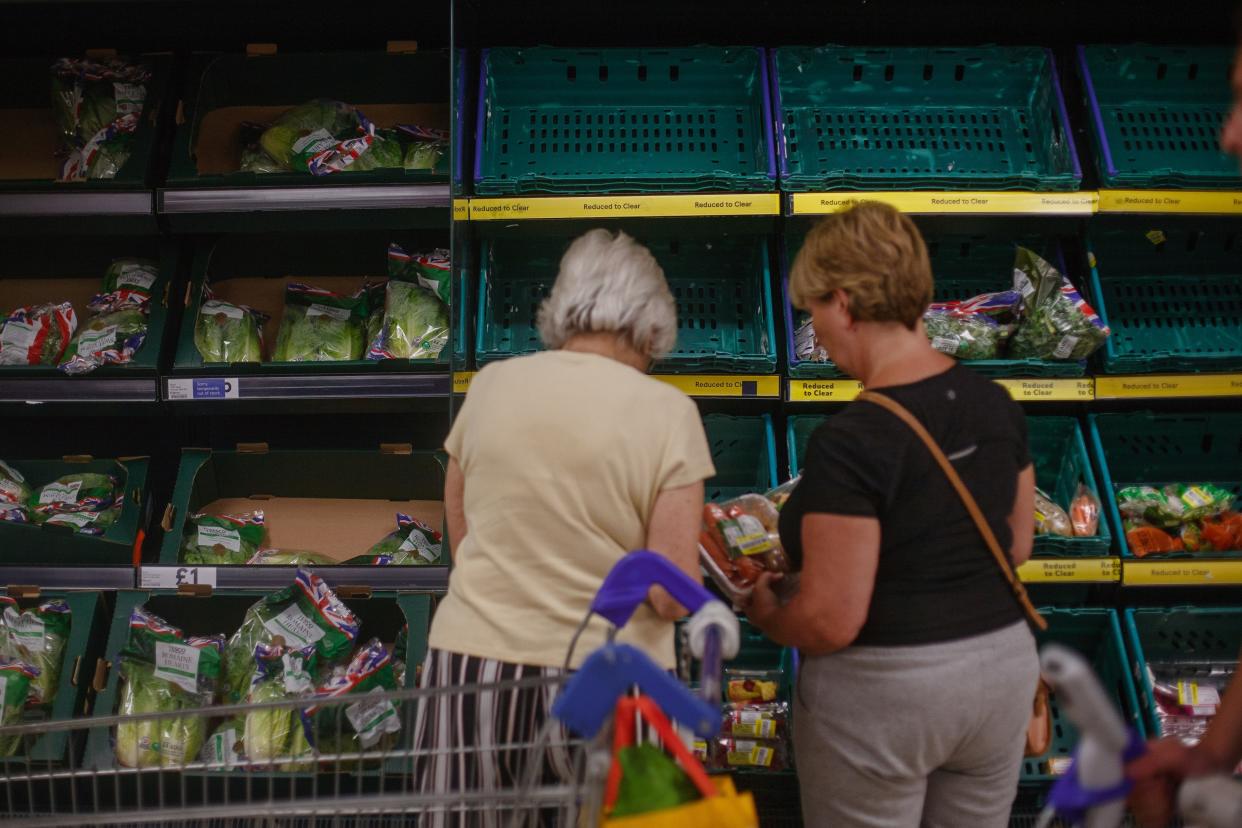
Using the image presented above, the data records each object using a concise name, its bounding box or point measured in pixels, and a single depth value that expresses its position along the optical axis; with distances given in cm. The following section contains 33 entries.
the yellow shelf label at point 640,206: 257
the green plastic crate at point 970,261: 292
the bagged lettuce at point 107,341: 269
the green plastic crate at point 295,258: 307
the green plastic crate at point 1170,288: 290
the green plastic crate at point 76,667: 253
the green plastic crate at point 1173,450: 291
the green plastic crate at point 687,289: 290
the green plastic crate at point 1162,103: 292
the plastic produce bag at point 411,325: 284
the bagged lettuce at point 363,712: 247
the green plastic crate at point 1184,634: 267
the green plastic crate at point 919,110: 291
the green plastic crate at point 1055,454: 271
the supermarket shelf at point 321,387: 264
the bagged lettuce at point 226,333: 283
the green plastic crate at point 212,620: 252
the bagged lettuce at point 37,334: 287
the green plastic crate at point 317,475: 293
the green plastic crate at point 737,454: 285
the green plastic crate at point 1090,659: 259
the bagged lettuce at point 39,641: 260
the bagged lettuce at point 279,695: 254
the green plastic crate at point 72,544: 264
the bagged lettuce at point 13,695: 252
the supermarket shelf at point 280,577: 259
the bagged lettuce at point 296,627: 260
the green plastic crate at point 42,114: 277
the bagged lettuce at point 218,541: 278
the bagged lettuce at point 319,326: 294
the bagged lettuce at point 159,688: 255
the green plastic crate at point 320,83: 295
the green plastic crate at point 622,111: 295
